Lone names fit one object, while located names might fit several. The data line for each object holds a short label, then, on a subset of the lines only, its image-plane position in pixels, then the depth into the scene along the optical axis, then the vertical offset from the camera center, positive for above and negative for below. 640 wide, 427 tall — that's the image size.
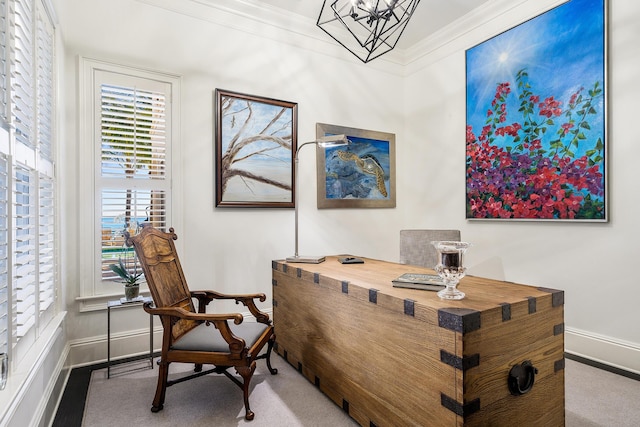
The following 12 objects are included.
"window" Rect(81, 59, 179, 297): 2.62 +0.44
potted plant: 2.50 -0.48
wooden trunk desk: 1.32 -0.60
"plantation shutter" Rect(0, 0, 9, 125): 1.34 +0.59
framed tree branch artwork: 3.11 +0.60
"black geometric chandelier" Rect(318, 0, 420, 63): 3.31 +1.97
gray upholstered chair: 3.05 -0.29
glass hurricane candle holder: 1.50 -0.23
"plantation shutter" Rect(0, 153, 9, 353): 1.29 -0.15
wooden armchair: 1.97 -0.72
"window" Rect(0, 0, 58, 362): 1.35 +0.19
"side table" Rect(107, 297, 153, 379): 2.42 -0.63
